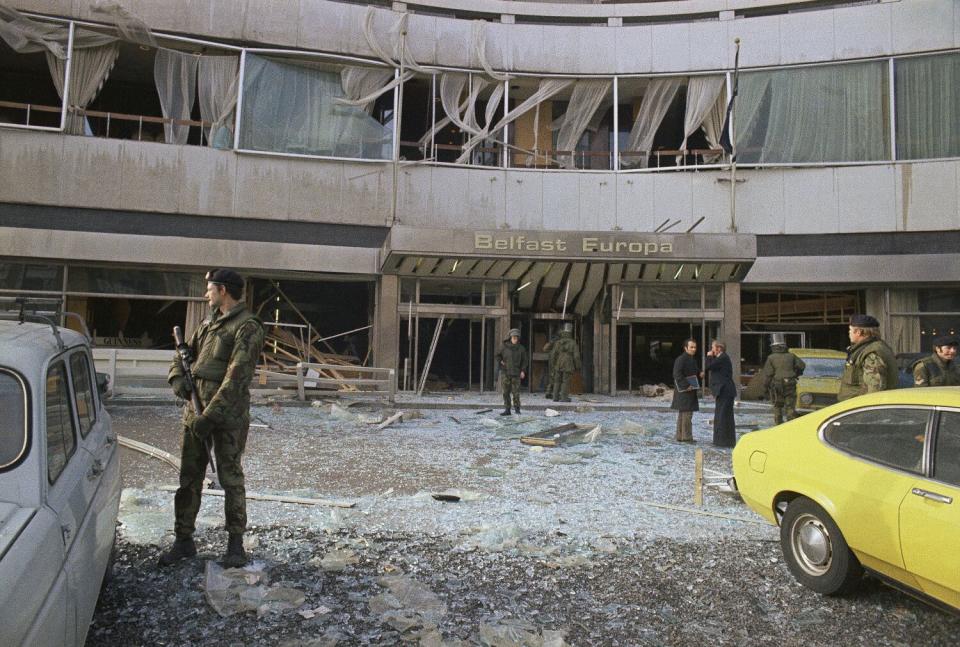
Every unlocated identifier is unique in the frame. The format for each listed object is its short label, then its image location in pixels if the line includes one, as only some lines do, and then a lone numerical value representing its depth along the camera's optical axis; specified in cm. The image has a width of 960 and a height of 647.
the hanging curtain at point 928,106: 1605
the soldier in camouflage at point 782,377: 944
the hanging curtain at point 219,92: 1638
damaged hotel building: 1545
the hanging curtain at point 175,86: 1616
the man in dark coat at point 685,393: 888
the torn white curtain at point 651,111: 1750
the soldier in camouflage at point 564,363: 1427
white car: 176
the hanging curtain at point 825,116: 1650
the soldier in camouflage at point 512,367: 1170
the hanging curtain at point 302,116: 1658
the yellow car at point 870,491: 293
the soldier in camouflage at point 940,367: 611
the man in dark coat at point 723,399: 858
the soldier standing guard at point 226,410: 371
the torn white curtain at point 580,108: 1764
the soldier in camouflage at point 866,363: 543
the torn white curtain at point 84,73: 1558
